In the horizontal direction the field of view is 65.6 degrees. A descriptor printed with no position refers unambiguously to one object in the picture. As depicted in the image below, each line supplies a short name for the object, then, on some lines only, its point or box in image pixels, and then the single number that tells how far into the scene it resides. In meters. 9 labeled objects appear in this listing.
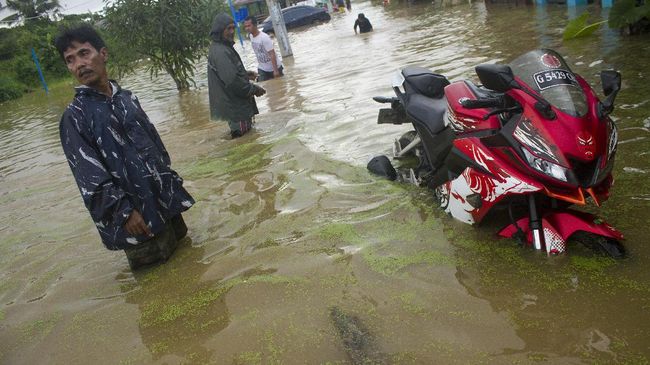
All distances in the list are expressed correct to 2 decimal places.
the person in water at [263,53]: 10.73
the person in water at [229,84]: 6.80
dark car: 31.14
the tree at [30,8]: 40.44
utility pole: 16.08
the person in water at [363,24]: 17.84
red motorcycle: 2.37
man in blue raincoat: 3.35
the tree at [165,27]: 12.60
